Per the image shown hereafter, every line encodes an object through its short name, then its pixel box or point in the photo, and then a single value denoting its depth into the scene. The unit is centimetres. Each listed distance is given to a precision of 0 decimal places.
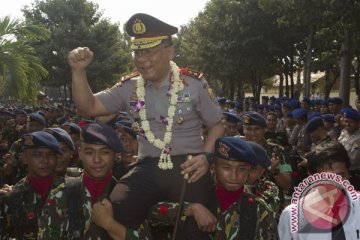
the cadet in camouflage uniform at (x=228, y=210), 293
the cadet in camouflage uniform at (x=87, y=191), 304
